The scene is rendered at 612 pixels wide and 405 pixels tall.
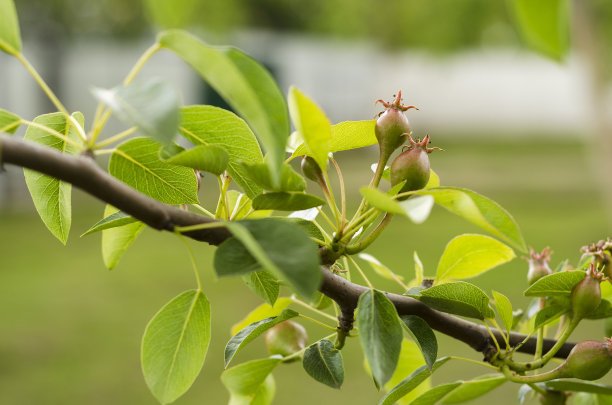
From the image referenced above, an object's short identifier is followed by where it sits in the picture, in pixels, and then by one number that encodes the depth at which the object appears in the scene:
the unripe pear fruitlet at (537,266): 0.86
